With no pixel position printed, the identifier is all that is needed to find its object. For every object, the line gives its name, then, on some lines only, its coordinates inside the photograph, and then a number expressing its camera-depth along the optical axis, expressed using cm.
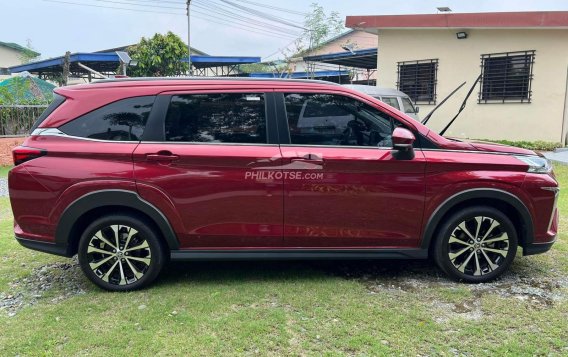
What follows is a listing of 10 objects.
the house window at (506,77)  1181
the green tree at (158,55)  1978
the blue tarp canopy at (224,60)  2306
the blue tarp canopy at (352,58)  1736
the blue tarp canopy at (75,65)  1983
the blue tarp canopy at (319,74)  2547
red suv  367
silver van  1025
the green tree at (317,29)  2678
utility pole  2104
